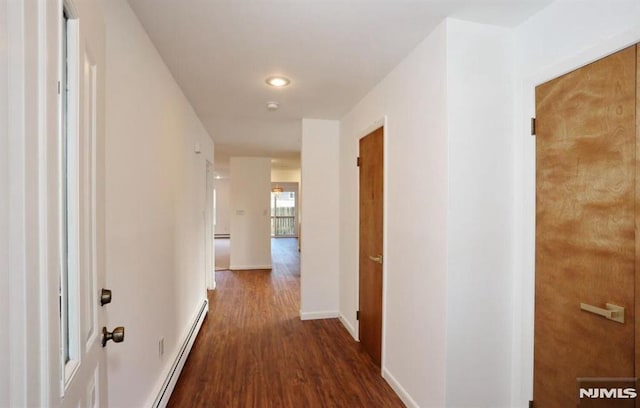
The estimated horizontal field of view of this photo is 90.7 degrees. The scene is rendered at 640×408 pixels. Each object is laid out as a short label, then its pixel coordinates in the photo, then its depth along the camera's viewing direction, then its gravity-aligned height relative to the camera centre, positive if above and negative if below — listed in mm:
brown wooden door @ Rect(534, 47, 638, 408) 1284 -104
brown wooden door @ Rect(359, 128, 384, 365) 2684 -370
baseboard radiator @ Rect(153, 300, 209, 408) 2057 -1289
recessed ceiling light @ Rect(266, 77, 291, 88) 2536 +976
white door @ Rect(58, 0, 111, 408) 789 -16
